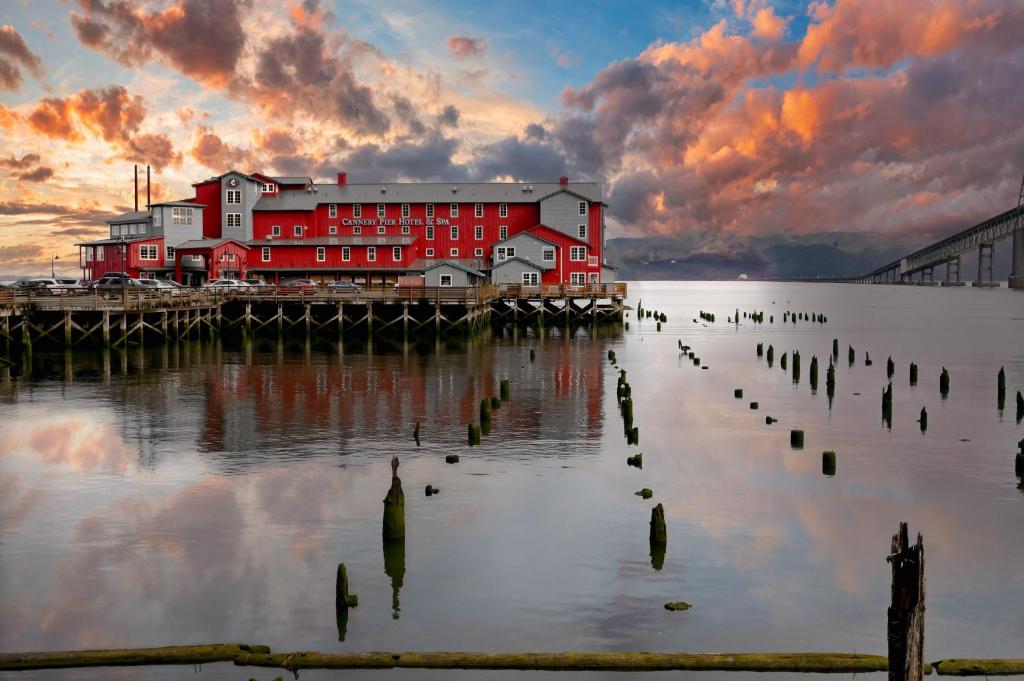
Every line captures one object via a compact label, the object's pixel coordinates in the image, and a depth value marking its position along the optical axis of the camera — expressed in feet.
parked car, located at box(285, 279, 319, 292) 254.27
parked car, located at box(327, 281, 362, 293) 263.08
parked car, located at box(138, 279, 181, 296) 224.12
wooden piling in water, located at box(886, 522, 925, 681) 30.91
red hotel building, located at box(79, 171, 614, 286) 309.22
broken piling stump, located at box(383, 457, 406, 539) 61.26
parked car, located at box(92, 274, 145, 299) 220.70
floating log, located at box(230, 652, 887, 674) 40.70
